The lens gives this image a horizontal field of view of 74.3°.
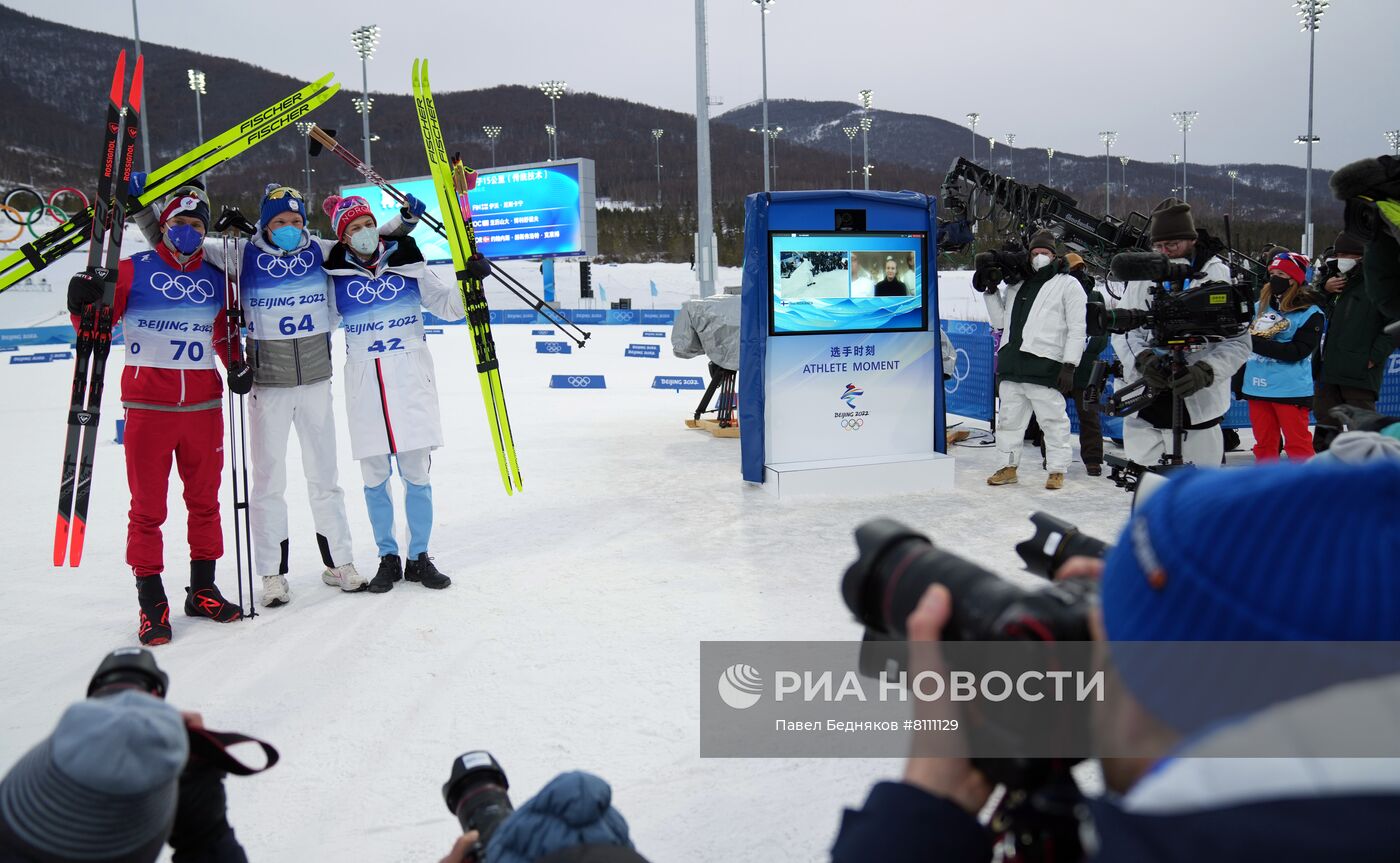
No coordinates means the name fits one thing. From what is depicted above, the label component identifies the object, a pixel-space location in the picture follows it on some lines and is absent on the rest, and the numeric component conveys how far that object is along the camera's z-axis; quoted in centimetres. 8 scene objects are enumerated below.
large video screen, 2373
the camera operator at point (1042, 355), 591
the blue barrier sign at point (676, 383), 1105
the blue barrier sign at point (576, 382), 1134
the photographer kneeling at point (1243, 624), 55
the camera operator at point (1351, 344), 507
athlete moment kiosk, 584
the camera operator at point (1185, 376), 450
